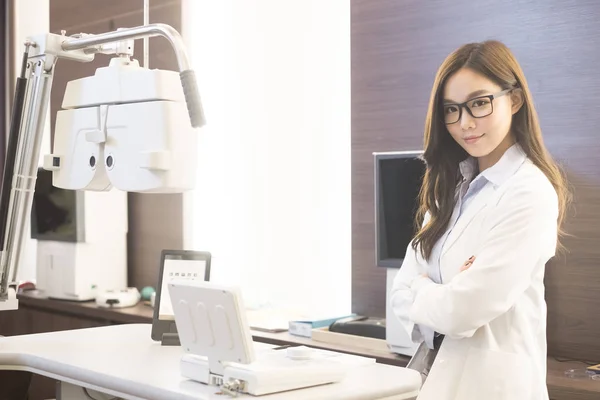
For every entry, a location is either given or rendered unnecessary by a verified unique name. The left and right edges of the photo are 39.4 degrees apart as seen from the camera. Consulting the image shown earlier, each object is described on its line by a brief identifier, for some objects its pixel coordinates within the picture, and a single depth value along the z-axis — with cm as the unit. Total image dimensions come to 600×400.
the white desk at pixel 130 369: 173
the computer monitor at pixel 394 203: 285
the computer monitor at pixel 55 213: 404
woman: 188
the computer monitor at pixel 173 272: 234
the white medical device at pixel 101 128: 185
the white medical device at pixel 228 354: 168
